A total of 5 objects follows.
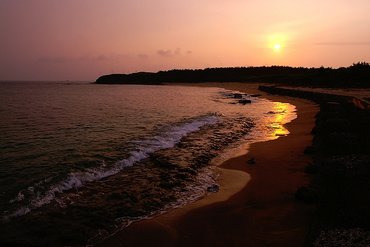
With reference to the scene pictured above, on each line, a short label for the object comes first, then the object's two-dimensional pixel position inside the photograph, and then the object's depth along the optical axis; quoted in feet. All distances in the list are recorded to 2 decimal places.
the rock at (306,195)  28.09
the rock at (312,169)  36.49
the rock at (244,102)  146.41
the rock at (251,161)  43.39
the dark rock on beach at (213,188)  33.62
